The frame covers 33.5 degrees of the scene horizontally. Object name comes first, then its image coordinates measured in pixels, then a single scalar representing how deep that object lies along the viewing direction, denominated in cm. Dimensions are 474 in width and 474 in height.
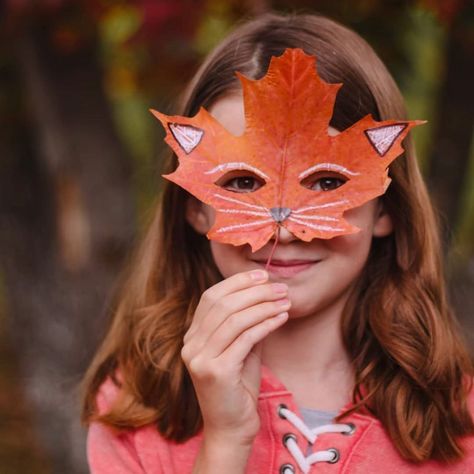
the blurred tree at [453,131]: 391
